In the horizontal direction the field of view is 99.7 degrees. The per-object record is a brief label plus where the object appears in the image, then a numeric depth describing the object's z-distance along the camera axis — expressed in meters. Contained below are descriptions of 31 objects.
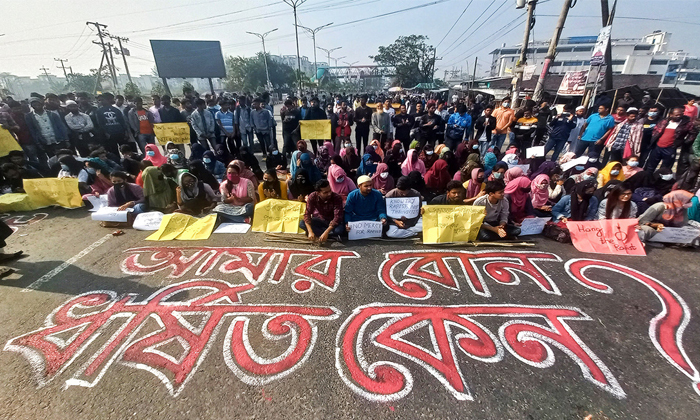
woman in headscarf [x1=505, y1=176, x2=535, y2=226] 5.04
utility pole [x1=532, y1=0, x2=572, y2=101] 10.56
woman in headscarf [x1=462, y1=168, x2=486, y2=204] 5.41
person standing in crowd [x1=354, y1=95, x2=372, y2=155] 9.95
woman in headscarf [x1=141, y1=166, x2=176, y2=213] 5.66
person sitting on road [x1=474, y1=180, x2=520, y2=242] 4.75
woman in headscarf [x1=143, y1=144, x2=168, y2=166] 7.18
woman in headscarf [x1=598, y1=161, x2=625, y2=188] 5.37
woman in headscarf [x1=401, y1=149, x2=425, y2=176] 6.69
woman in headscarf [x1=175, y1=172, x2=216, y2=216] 5.61
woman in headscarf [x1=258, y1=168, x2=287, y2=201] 5.64
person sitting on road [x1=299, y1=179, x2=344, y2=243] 4.82
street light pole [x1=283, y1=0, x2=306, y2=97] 28.75
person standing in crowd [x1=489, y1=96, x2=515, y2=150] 8.34
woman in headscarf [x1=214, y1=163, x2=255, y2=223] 5.55
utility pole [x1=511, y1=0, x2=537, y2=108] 11.92
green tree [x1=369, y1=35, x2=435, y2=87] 65.12
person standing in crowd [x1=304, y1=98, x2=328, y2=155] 9.12
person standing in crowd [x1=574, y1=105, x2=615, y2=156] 7.30
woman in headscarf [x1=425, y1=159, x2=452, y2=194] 6.36
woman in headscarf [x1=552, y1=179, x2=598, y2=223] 4.84
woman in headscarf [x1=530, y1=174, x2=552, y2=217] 5.38
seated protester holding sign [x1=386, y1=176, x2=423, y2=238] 4.95
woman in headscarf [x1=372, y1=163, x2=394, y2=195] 6.04
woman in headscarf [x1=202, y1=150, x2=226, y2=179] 7.26
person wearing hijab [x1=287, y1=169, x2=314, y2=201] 5.72
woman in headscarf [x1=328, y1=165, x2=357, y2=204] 5.78
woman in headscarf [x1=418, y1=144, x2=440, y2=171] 6.89
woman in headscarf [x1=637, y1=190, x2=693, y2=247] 4.48
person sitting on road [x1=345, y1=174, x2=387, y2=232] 4.95
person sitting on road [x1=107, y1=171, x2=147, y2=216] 5.55
